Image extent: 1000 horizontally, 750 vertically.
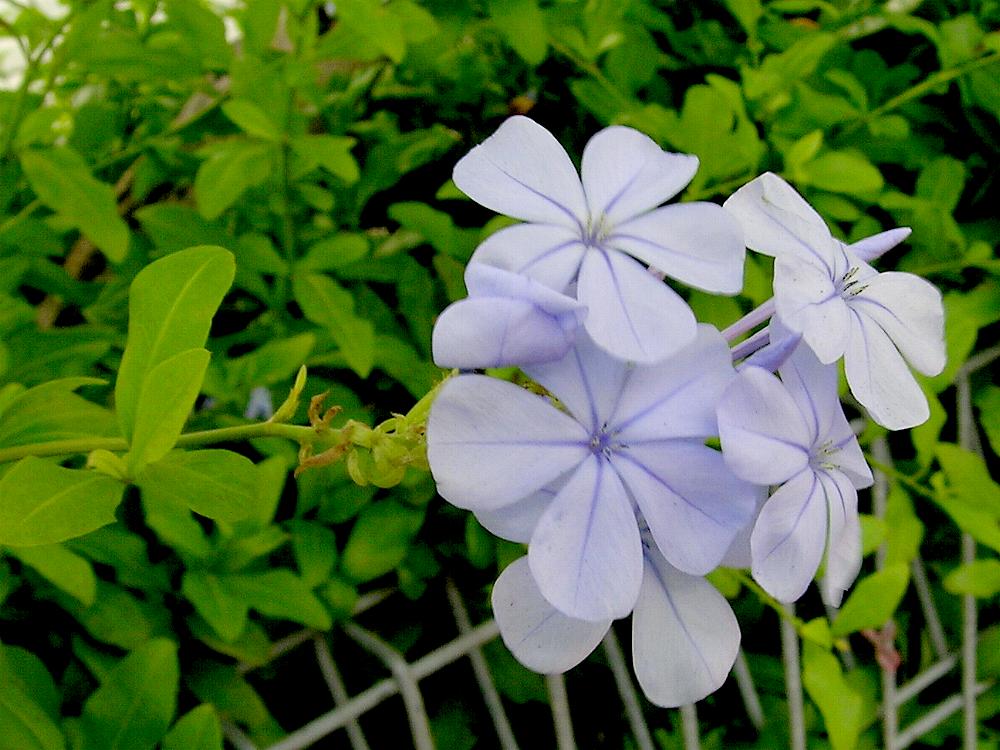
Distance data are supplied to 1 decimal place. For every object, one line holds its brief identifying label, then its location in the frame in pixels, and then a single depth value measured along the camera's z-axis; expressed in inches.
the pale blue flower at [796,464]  3.3
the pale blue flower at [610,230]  3.3
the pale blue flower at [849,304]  3.5
